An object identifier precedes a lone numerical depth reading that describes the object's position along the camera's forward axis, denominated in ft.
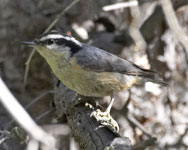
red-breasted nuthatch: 21.12
